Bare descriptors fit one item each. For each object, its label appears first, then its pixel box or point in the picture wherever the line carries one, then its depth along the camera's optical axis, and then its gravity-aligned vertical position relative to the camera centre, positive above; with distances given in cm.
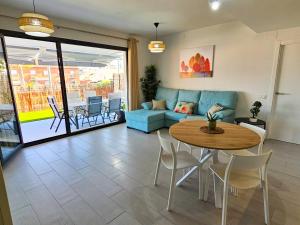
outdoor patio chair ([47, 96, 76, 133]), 433 -68
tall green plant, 534 -9
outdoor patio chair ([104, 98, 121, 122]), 492 -79
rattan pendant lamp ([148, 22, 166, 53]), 359 +69
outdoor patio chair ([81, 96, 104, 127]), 460 -71
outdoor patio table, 447 -72
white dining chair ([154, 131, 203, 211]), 173 -89
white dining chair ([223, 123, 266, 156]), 194 -62
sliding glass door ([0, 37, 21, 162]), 290 -62
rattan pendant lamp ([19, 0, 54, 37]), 203 +67
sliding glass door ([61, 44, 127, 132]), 434 -10
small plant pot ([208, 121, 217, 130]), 204 -53
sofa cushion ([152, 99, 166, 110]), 477 -68
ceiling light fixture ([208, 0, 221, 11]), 219 +97
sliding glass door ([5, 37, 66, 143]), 394 -3
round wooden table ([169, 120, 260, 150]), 164 -60
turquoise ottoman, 413 -96
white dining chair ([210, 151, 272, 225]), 137 -89
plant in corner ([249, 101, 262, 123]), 336 -58
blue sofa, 391 -74
